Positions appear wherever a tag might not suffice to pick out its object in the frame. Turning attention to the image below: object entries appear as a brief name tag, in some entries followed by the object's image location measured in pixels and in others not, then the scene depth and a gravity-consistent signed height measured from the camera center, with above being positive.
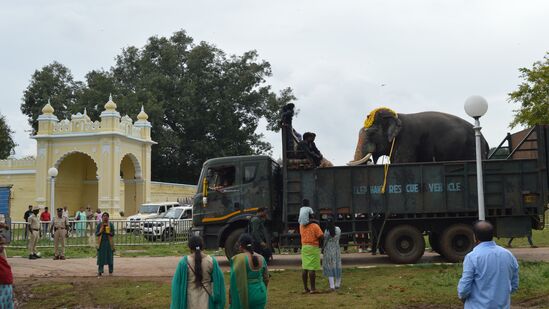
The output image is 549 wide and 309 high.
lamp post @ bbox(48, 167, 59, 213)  23.95 +1.38
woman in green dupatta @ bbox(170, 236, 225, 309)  6.02 -0.76
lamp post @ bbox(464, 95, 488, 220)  10.27 +1.70
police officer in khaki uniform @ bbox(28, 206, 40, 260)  18.61 -0.80
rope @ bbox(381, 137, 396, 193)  13.96 +0.82
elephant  15.84 +1.85
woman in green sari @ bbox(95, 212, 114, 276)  13.80 -0.82
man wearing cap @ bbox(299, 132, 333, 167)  14.33 +1.43
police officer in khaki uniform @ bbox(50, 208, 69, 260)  17.86 -0.65
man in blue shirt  5.15 -0.60
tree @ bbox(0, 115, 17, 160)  47.34 +5.92
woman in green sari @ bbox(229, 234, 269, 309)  6.41 -0.79
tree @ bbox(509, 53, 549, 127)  39.45 +7.58
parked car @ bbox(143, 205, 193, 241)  23.36 -0.75
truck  13.69 +0.23
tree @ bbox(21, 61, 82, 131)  54.16 +11.10
